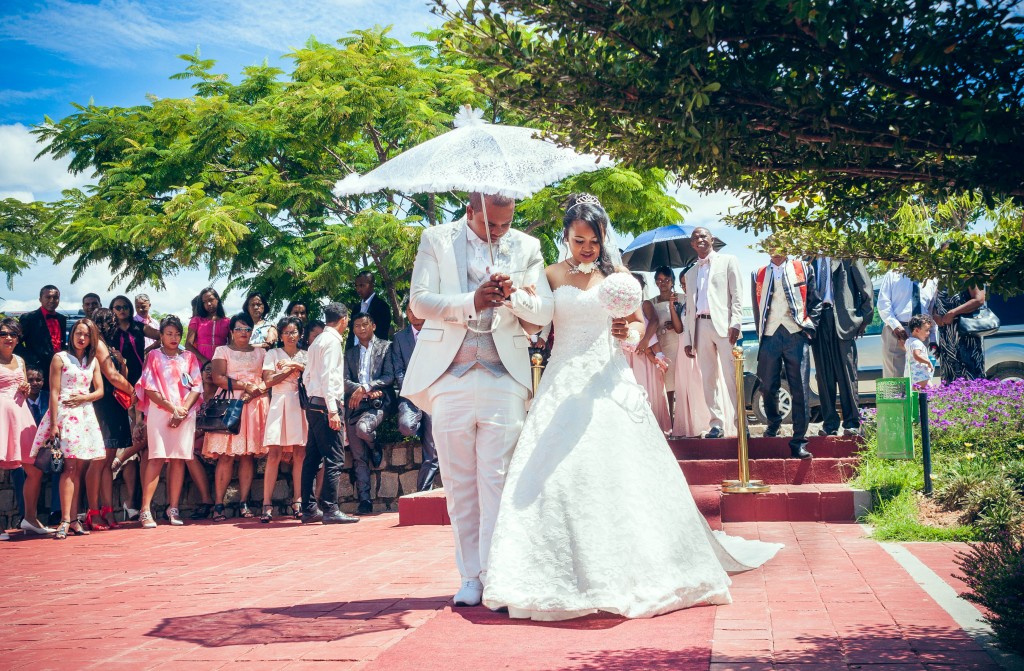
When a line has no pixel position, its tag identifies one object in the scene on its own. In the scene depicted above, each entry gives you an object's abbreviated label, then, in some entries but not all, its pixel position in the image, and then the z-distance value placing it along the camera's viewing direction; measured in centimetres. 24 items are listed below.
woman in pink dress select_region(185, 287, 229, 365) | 1136
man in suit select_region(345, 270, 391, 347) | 1152
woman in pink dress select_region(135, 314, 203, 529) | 1027
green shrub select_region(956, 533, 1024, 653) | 365
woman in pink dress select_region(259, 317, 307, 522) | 1048
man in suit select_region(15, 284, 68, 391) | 1062
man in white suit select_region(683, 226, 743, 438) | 1018
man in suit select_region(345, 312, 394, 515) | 1070
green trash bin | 820
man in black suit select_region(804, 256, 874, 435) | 983
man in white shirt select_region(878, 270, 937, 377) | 1097
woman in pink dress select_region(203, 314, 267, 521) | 1070
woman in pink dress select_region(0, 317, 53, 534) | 960
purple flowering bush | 861
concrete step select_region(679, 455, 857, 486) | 929
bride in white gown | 475
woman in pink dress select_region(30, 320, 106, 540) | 952
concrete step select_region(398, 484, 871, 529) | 821
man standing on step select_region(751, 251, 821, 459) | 973
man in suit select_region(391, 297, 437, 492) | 1047
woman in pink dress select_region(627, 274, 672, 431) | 1149
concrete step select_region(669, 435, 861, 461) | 973
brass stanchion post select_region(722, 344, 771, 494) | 863
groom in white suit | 516
